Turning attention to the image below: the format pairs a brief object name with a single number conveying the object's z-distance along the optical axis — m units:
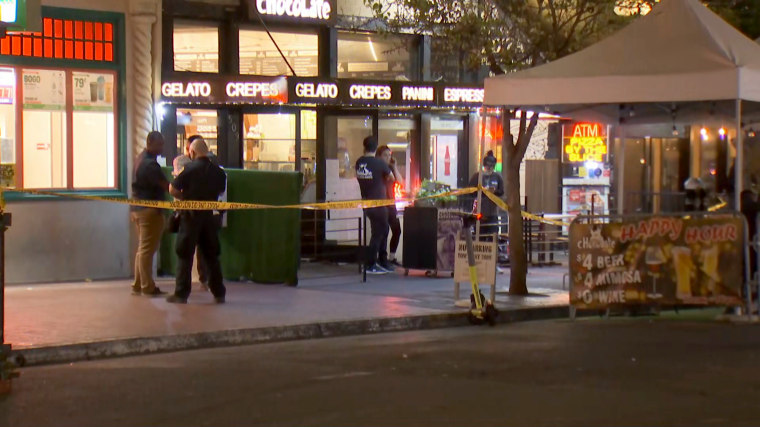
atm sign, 23.44
